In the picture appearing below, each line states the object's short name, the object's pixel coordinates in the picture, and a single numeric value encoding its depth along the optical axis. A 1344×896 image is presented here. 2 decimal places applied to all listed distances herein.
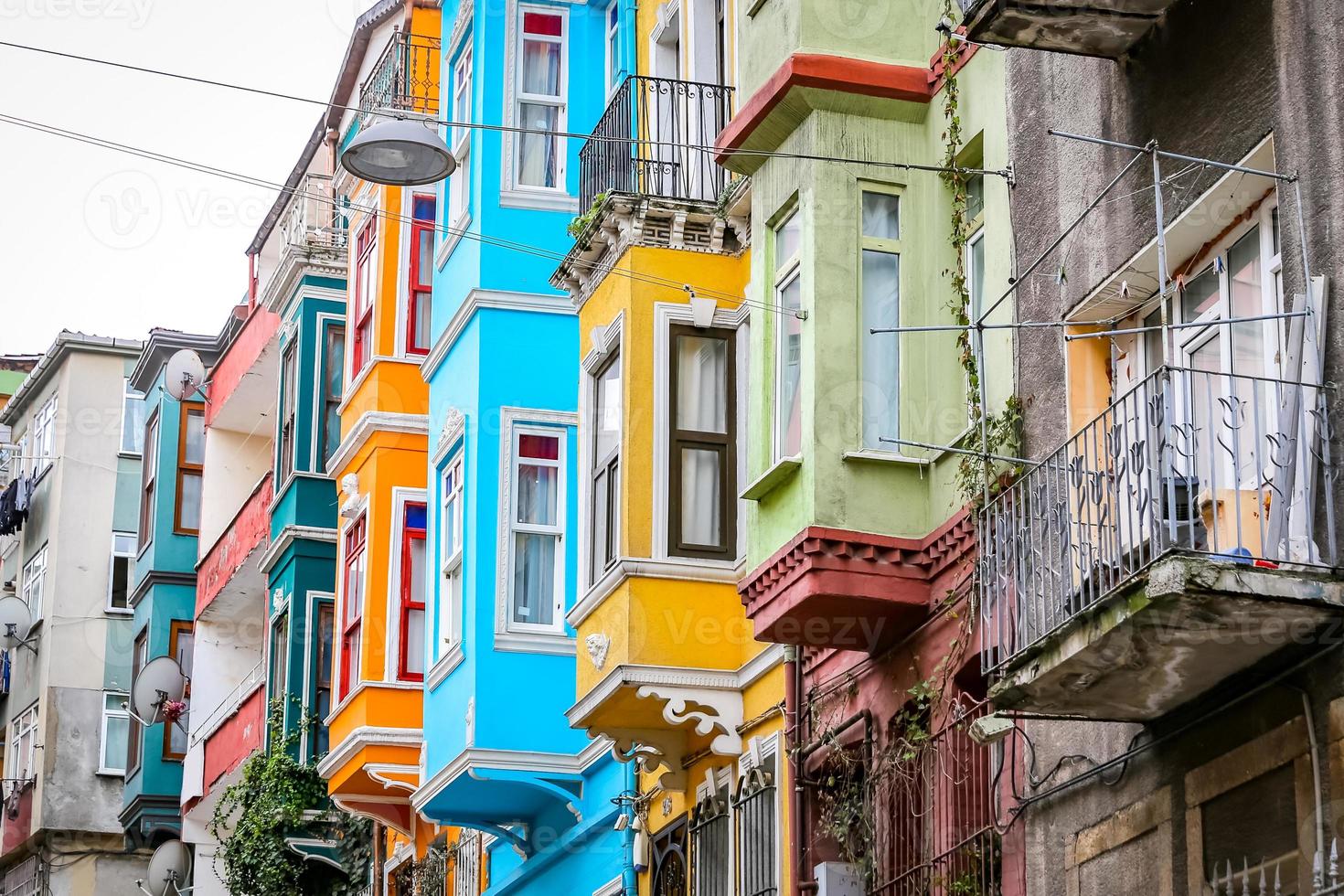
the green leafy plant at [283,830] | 28.39
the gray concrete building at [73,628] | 43.16
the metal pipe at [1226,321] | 10.30
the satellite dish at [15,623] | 46.25
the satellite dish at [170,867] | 36.81
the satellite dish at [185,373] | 38.59
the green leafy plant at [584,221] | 19.09
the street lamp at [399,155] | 17.00
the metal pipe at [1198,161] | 10.69
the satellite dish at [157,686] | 38.00
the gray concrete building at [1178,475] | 10.09
